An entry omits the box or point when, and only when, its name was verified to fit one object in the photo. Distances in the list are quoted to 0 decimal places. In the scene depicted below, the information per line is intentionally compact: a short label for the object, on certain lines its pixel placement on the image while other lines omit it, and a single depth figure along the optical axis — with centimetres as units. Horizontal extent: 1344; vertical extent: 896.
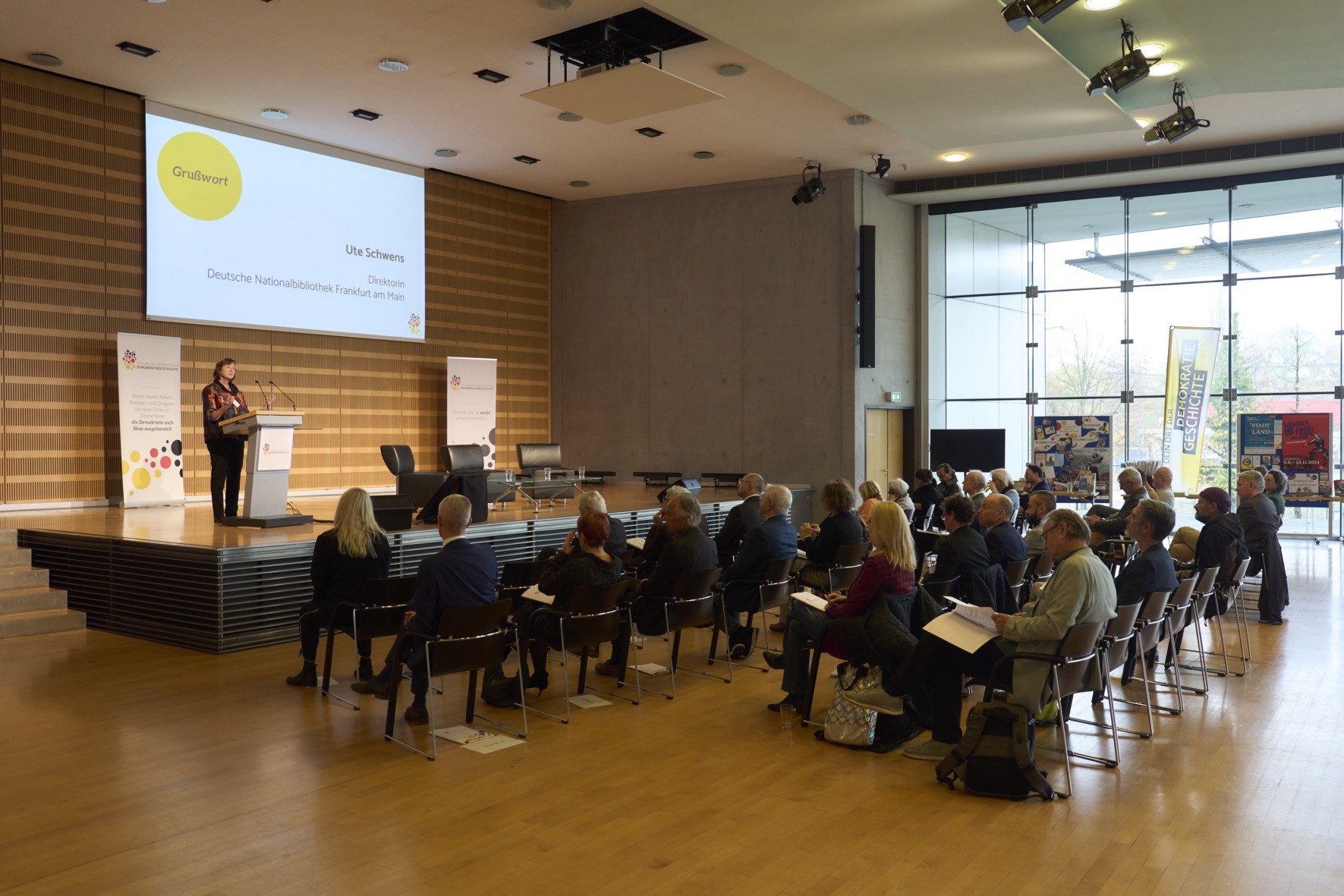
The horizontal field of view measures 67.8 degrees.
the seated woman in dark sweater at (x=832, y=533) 701
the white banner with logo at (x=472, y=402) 1420
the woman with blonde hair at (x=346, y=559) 599
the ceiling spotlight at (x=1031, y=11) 597
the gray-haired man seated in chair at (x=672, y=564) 619
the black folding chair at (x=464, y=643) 489
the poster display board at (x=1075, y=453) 1350
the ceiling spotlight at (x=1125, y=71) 698
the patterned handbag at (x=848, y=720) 505
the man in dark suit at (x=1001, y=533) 646
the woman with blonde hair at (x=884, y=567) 493
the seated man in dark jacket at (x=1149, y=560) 543
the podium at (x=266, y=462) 855
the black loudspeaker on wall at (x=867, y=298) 1396
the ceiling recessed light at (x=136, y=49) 948
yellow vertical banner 1311
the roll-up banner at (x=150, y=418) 1073
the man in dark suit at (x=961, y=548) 571
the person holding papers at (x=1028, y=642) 452
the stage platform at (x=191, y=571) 704
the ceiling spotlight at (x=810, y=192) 1366
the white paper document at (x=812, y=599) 535
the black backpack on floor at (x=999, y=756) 435
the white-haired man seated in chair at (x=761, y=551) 679
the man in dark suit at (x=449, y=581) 510
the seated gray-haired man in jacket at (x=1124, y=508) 809
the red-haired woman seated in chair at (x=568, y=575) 572
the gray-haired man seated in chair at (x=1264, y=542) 843
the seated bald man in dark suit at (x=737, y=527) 741
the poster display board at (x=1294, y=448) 1222
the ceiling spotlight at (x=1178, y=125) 866
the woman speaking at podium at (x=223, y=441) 919
